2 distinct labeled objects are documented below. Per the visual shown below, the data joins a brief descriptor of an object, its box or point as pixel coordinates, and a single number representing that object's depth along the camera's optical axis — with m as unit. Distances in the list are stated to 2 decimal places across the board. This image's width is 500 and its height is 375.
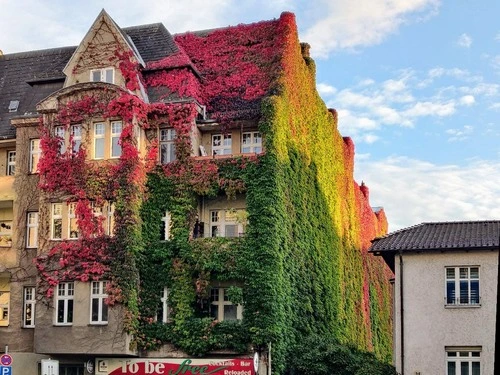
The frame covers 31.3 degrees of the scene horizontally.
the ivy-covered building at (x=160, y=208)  43.31
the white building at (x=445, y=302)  38.84
